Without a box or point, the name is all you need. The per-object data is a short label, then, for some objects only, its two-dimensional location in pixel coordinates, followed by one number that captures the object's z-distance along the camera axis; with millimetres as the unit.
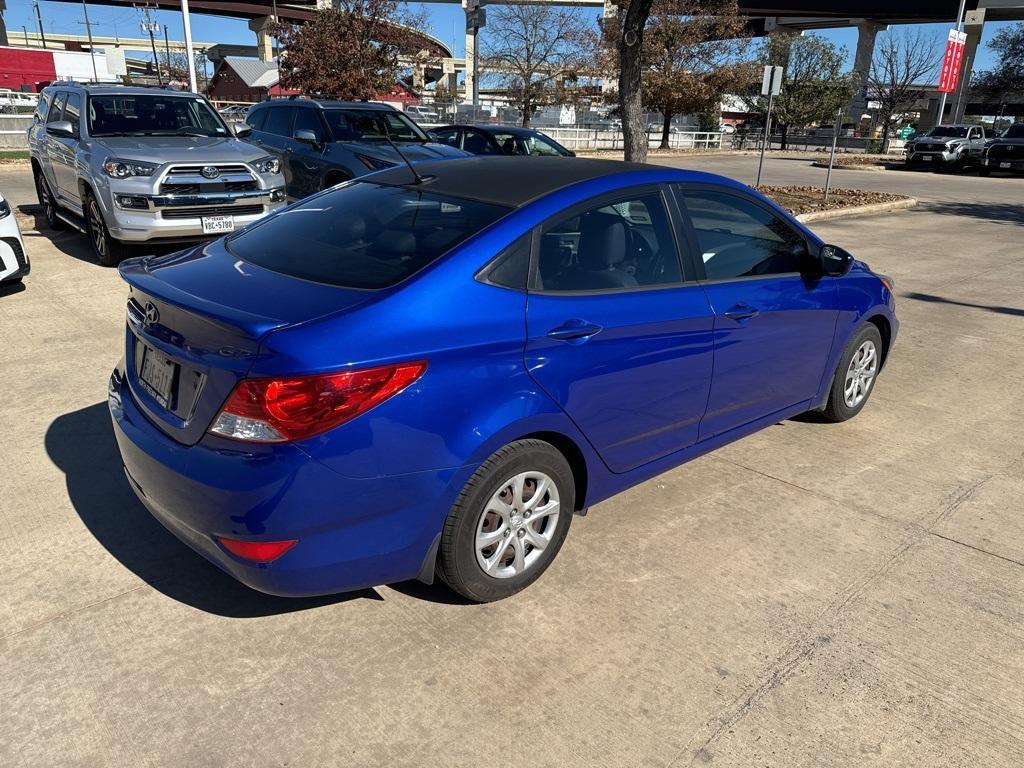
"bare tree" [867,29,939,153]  42438
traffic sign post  15247
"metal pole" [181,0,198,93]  25234
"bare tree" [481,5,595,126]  36062
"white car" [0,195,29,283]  6852
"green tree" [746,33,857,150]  43188
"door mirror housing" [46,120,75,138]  8594
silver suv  7914
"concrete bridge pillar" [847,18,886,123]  50625
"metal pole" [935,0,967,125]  36594
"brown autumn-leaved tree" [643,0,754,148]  36594
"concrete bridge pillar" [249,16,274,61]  64000
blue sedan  2508
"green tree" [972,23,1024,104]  59094
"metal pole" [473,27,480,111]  27558
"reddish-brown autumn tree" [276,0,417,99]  30922
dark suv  10227
